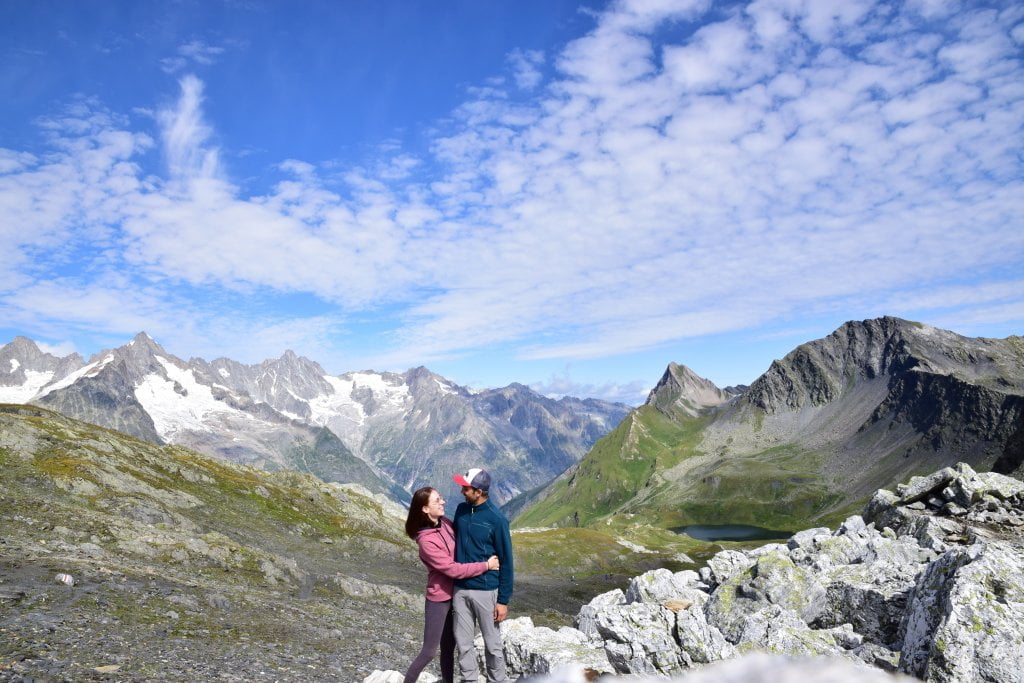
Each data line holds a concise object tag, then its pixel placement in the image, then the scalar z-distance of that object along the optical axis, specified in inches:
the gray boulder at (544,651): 657.6
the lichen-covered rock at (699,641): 621.0
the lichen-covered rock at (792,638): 687.1
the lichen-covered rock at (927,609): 581.9
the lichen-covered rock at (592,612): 981.7
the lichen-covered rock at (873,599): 802.8
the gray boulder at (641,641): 625.0
